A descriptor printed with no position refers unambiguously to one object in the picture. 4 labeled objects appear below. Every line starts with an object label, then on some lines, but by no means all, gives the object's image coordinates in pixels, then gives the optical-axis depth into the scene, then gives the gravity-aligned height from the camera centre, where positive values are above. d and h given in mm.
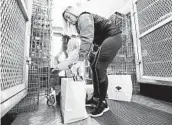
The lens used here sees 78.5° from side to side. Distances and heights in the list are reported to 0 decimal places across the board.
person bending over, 904 +249
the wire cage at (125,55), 1829 +260
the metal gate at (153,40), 1225 +398
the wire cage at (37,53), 1085 +205
